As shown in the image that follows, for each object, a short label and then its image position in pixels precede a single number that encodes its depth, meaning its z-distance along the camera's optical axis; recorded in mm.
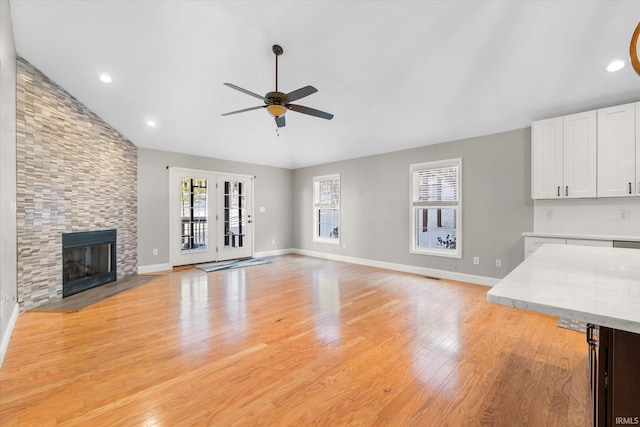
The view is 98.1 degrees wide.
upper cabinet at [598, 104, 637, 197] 3127
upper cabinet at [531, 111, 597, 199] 3371
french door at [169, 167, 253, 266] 5742
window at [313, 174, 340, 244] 6747
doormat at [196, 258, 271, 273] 5582
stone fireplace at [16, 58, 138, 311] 3186
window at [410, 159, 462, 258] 4746
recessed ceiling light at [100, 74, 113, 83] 3613
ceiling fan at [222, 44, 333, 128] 2838
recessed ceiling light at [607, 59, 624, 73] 2855
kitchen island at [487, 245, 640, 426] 728
